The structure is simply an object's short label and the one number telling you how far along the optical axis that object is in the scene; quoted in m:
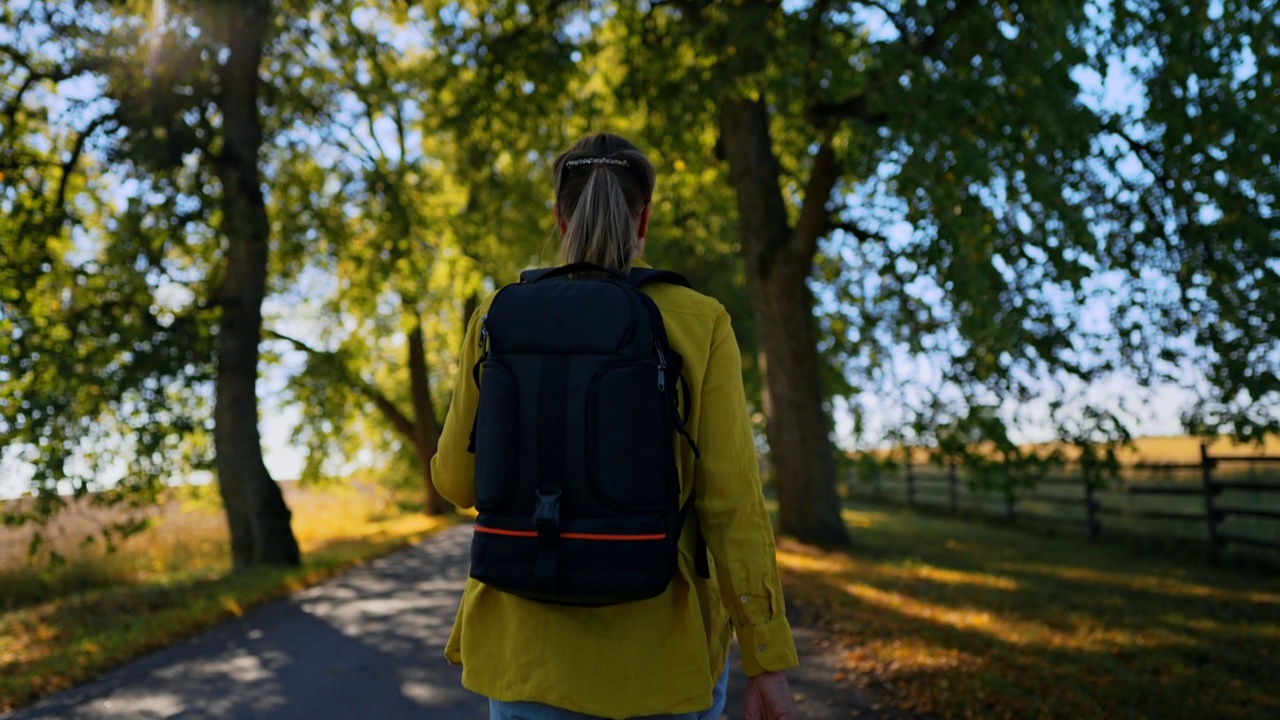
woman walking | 1.82
